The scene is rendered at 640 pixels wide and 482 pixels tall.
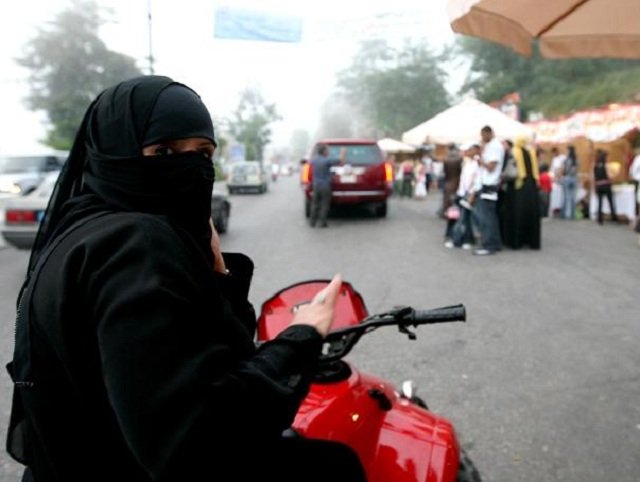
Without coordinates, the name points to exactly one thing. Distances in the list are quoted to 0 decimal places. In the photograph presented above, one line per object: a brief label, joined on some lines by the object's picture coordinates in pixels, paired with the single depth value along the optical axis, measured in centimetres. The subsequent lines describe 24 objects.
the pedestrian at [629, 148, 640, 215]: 1126
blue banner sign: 1755
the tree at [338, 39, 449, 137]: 4250
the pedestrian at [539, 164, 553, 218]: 1422
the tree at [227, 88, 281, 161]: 5828
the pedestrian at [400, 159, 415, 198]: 2244
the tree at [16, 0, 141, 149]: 4072
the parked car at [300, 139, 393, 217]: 1307
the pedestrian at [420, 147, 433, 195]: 2320
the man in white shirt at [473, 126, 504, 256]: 862
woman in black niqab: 105
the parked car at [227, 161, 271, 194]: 2730
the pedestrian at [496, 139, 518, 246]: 915
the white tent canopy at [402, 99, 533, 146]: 1295
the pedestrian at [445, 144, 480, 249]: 906
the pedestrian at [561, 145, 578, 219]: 1382
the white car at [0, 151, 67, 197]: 1703
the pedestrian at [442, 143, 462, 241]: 1202
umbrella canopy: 349
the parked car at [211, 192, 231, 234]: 1085
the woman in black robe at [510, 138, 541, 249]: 906
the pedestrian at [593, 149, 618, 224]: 1265
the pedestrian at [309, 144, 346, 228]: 1196
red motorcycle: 174
